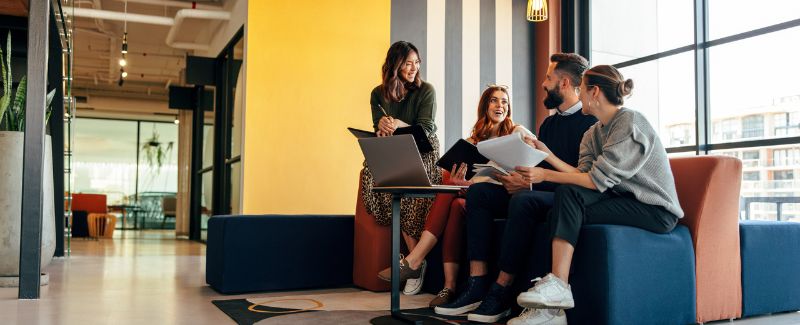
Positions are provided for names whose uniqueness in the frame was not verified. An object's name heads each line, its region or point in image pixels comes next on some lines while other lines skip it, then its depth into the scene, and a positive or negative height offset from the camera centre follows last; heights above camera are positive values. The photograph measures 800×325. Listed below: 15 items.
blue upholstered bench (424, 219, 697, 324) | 2.64 -0.33
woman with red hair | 3.47 -0.15
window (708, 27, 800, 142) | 5.14 +0.82
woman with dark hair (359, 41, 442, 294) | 3.76 +0.44
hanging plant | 15.75 +0.77
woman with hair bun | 2.65 +0.00
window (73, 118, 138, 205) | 15.50 +0.59
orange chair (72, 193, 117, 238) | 10.51 -0.45
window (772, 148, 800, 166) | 5.02 +0.25
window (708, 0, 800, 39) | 5.15 +1.34
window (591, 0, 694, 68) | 5.94 +1.45
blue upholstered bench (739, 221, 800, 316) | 3.18 -0.35
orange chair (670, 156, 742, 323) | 2.95 -0.14
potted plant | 4.14 -0.03
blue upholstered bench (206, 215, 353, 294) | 3.82 -0.37
